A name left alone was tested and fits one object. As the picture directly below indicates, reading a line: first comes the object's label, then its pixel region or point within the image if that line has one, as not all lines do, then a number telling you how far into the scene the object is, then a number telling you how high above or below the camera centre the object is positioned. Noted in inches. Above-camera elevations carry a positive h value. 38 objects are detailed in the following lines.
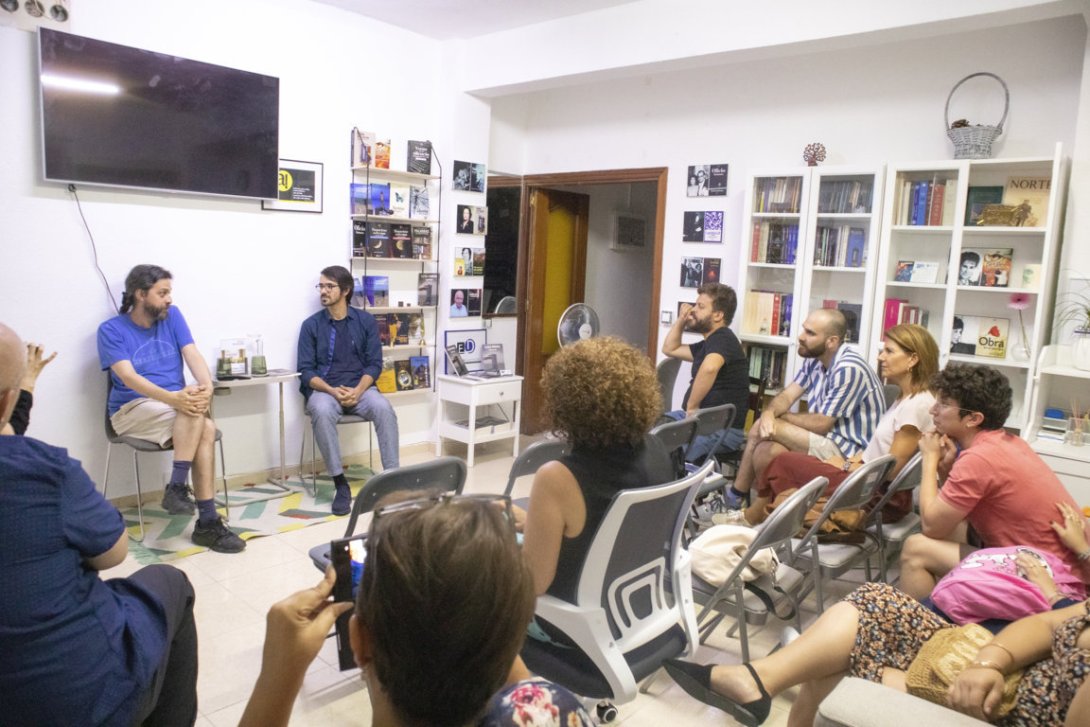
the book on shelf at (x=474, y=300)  223.6 -8.2
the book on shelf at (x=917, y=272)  165.9 +4.8
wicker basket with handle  154.2 +32.9
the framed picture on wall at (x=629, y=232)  287.9 +19.3
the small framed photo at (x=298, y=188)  181.8 +19.3
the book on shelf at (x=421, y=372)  214.7 -29.5
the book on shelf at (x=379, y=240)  198.1 +7.9
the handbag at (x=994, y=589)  75.9 -31.0
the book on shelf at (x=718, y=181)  201.3 +28.2
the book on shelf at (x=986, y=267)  156.5 +6.2
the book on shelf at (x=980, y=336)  158.4 -8.7
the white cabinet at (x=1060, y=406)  129.8 -20.7
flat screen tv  144.9 +29.5
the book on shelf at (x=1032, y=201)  149.6 +19.9
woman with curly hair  70.0 -17.4
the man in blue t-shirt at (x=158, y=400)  146.7 -28.6
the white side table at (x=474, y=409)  205.9 -40.4
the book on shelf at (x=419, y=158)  205.5 +31.4
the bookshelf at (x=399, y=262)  197.3 +2.2
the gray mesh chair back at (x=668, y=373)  198.2 -24.7
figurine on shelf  178.9 +32.6
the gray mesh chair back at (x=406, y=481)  92.4 -27.7
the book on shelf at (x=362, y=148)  192.7 +31.4
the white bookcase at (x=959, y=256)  146.6 +8.5
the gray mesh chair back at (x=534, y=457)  105.1 -27.0
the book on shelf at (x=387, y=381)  206.5 -31.4
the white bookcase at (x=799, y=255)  171.3 +8.0
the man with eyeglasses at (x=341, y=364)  180.9 -24.5
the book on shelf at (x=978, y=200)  156.6 +20.5
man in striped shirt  140.6 -23.8
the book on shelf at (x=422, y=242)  208.5 +8.1
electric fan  221.0 -13.9
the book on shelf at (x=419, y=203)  207.8 +19.1
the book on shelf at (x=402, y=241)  203.2 +8.1
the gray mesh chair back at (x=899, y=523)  114.8 -37.9
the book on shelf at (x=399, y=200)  203.6 +19.3
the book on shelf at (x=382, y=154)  198.5 +31.0
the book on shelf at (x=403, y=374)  210.8 -29.9
